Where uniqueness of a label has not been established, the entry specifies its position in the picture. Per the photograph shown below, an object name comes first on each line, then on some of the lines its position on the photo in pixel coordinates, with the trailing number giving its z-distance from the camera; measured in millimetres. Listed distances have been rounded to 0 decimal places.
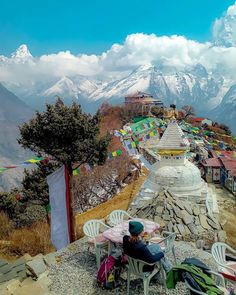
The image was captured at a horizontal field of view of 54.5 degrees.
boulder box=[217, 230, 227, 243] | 8428
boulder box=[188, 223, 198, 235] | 8210
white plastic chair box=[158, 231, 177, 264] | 4921
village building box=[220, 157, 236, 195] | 19406
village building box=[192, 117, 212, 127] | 46255
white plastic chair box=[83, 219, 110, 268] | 5373
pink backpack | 4832
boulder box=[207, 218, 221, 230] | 8780
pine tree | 8879
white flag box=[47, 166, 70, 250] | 6308
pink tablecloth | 5043
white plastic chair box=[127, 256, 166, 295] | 4296
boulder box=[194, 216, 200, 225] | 8556
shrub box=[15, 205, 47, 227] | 12943
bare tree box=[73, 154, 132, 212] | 16518
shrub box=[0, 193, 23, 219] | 14405
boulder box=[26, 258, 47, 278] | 5303
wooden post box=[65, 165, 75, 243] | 6258
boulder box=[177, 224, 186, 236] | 8124
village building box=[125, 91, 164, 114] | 45014
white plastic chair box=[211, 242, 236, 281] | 4131
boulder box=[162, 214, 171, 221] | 8318
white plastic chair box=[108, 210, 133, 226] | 6214
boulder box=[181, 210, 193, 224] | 8384
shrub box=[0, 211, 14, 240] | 8861
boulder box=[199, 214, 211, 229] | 8613
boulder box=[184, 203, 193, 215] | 8794
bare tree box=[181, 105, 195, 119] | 43605
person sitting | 4187
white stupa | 11495
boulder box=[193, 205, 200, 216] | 8874
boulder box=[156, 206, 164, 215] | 8440
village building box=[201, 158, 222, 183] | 22311
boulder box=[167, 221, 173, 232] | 8104
